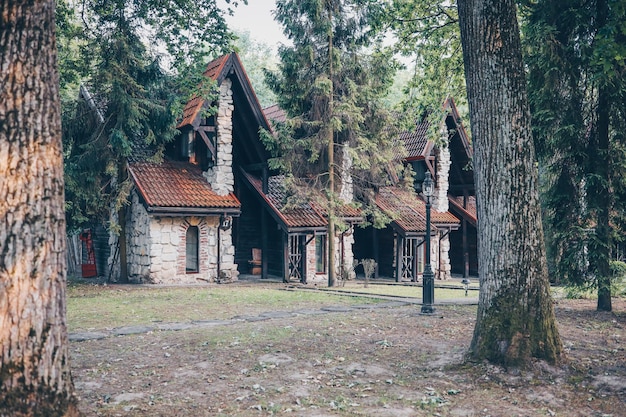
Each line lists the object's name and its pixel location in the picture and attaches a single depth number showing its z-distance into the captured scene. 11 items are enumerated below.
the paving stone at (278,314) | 12.52
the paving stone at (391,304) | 14.60
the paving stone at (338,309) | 13.52
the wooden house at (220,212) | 20.22
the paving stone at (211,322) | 11.38
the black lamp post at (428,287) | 13.10
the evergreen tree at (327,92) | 20.67
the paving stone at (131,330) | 10.31
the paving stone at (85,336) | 9.62
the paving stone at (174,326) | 10.87
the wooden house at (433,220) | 26.14
